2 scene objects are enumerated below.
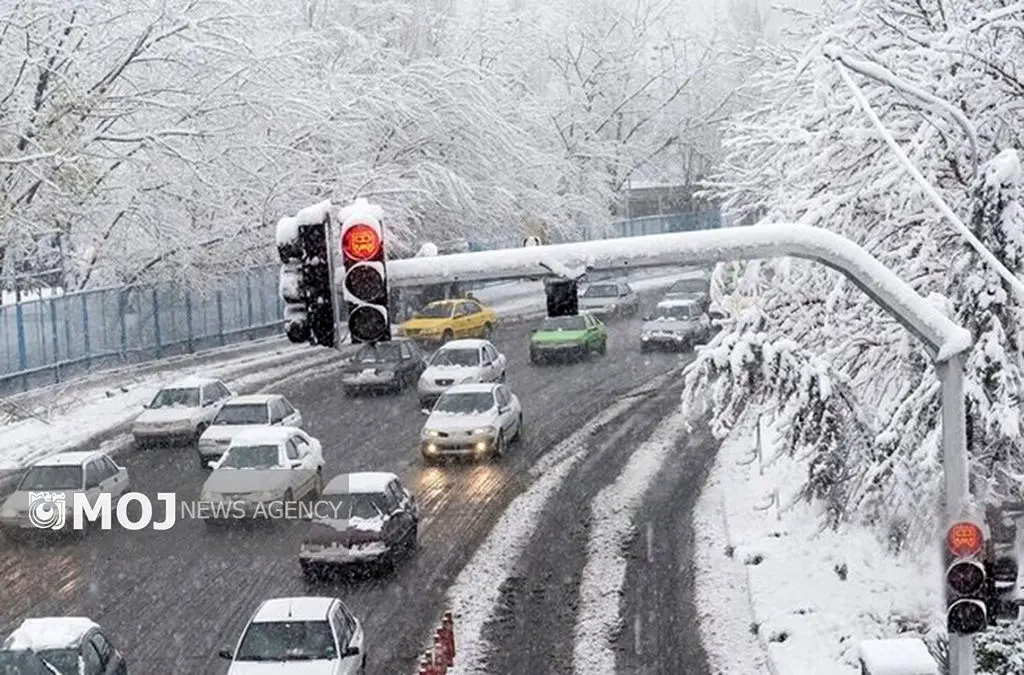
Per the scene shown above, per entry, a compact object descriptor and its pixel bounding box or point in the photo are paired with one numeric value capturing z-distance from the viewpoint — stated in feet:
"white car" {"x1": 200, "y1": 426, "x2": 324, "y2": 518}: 80.94
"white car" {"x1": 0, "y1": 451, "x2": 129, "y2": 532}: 78.79
